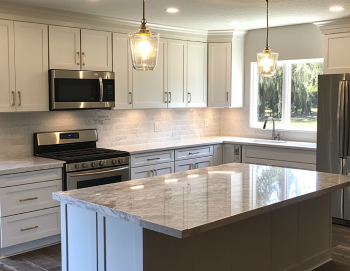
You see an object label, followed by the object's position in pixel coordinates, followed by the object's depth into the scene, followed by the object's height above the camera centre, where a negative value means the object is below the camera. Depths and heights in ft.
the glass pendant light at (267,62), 10.78 +1.13
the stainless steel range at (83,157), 14.60 -1.62
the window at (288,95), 19.58 +0.61
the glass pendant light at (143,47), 8.24 +1.15
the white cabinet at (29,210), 13.17 -3.09
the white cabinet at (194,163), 18.30 -2.29
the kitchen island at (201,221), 7.87 -2.23
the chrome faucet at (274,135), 20.10 -1.20
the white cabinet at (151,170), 16.70 -2.36
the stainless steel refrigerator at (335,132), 15.89 -0.84
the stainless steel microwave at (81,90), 14.98 +0.67
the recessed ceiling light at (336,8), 14.82 +3.33
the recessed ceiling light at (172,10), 14.90 +3.32
